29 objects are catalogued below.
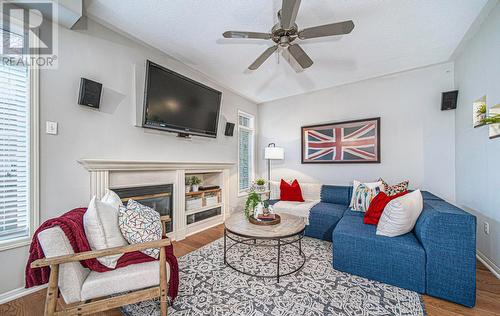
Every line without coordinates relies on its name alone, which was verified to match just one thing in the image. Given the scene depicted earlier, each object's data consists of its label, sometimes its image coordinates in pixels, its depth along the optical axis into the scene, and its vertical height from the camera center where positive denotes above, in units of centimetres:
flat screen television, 254 +77
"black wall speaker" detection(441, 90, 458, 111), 288 +84
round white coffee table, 195 -74
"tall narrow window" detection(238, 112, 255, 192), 452 +18
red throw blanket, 134 -65
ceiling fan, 159 +113
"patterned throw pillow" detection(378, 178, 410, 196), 294 -44
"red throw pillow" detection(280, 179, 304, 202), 366 -62
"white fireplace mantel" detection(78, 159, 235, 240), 219 -25
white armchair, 123 -83
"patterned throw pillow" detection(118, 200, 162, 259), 160 -56
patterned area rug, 160 -120
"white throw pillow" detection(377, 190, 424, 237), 195 -55
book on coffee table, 234 -70
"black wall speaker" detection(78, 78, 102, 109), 205 +65
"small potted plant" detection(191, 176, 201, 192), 347 -45
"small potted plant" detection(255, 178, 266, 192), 419 -57
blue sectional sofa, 164 -87
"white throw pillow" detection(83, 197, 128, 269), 146 -54
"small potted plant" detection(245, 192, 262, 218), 244 -56
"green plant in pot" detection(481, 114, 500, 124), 159 +31
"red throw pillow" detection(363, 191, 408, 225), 236 -59
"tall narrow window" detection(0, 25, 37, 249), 171 +3
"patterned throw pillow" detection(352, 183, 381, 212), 294 -56
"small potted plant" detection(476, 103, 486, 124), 223 +52
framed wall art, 355 +30
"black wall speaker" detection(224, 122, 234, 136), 402 +56
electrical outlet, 218 -75
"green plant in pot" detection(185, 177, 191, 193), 342 -45
